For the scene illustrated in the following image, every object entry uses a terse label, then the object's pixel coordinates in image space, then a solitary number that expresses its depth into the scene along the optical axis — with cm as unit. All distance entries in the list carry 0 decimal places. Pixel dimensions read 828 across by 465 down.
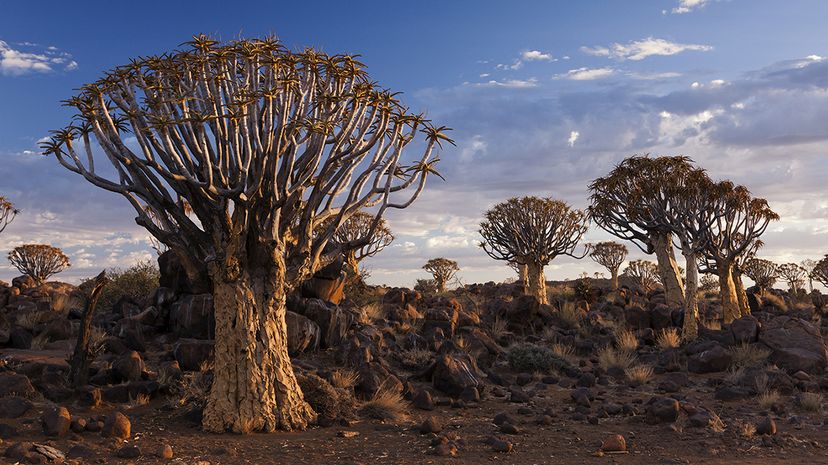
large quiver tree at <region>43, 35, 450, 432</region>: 941
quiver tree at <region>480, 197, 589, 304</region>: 2808
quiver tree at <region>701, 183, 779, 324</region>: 2097
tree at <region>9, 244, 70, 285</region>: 3797
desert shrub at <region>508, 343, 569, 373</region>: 1526
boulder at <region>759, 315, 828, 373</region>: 1534
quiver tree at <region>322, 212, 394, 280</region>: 2813
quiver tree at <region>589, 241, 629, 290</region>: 4559
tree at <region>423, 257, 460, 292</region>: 4241
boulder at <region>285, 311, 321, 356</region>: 1382
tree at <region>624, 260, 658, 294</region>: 4722
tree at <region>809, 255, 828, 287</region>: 3828
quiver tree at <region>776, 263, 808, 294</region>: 4259
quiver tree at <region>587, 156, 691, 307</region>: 2002
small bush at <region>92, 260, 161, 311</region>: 1970
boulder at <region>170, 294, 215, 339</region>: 1459
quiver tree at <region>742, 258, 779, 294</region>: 4112
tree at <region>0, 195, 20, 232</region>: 2861
